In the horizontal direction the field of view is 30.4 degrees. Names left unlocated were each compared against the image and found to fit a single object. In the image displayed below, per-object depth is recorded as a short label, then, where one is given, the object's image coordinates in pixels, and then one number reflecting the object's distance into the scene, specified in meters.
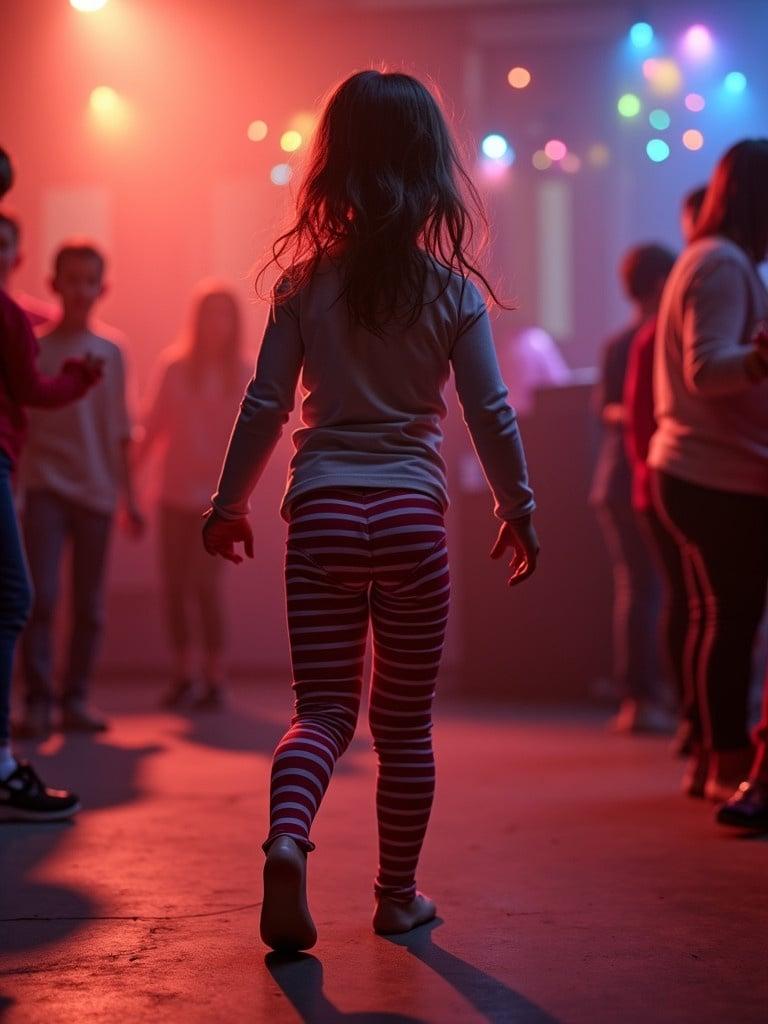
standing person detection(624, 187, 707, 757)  3.89
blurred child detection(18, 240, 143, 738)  4.62
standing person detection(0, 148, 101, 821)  3.00
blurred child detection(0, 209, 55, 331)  3.90
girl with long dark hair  2.06
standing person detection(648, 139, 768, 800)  3.00
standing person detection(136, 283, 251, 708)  5.55
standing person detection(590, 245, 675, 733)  4.83
